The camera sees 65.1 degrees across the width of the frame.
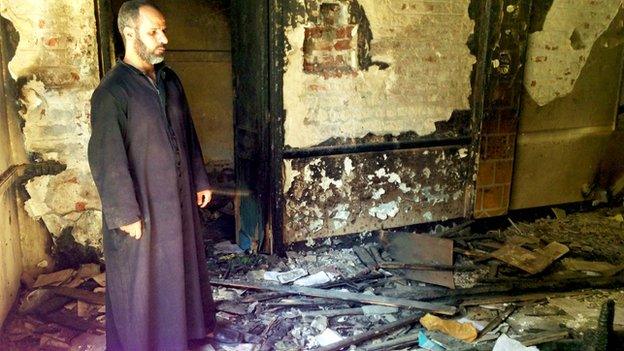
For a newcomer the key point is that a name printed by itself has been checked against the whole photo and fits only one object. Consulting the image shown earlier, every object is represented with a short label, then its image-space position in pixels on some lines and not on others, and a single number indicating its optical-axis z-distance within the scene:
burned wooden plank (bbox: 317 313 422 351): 3.04
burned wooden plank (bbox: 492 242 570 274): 4.12
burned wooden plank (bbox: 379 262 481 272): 4.06
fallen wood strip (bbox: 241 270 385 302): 3.62
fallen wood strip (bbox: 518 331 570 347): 3.05
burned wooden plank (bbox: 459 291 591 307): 3.61
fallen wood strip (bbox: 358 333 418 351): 3.05
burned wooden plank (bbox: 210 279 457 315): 3.45
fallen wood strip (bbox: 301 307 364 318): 3.43
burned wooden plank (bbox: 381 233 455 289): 4.18
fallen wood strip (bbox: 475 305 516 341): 3.26
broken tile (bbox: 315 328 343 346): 3.14
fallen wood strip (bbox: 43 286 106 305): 3.49
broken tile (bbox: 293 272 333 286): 3.90
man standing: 2.42
